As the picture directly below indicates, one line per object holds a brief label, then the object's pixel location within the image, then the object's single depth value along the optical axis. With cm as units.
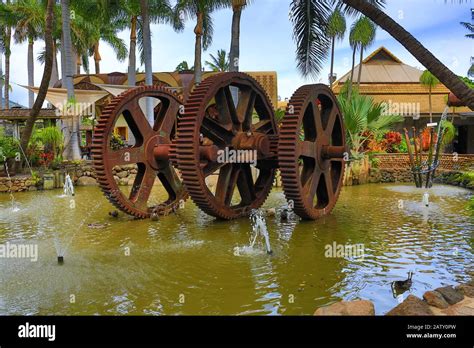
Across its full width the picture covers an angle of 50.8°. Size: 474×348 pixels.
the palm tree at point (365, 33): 2803
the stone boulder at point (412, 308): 410
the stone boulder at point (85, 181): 1748
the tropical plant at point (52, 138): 1895
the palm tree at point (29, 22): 2984
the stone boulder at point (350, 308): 426
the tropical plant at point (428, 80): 2380
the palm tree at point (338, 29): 2314
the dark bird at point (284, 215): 974
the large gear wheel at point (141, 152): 946
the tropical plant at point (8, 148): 1758
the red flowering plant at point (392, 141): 2097
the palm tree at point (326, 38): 766
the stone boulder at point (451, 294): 454
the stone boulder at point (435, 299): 443
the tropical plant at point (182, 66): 5758
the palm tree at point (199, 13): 2314
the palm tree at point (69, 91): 1962
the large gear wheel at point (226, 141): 849
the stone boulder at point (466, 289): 474
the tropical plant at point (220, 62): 5050
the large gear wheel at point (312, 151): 856
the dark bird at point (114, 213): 1034
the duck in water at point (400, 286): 529
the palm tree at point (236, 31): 1717
